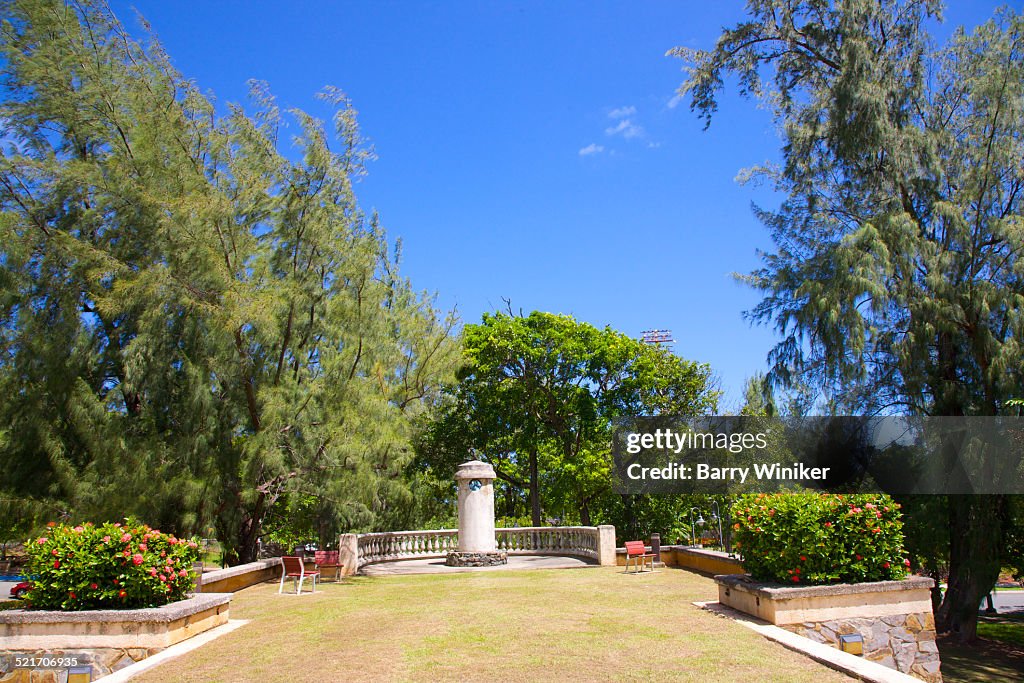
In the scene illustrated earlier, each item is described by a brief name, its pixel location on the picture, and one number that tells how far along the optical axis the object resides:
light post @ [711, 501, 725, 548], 31.52
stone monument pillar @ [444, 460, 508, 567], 16.69
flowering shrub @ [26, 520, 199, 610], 7.24
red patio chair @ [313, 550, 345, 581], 14.00
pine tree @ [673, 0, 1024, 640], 13.39
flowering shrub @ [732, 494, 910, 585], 7.84
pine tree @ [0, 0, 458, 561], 13.30
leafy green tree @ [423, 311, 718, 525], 27.78
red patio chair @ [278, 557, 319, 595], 12.39
